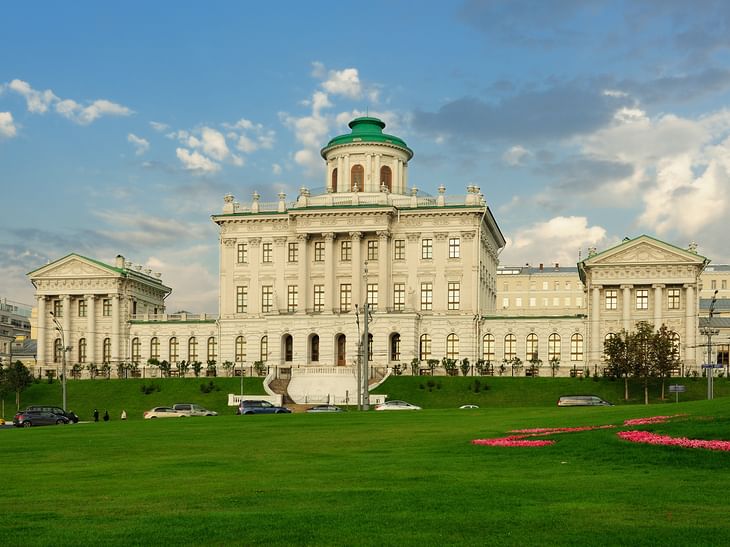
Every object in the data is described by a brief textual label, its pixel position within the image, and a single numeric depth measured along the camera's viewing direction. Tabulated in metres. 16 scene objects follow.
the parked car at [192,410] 74.69
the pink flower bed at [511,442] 30.06
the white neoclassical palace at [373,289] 99.62
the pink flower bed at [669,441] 26.67
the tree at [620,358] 86.38
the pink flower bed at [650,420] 33.86
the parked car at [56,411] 67.75
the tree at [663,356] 85.19
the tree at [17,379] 93.56
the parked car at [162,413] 74.19
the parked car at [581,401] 69.69
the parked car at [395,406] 72.08
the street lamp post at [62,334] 80.81
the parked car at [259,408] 71.56
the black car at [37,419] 64.94
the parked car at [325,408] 73.78
